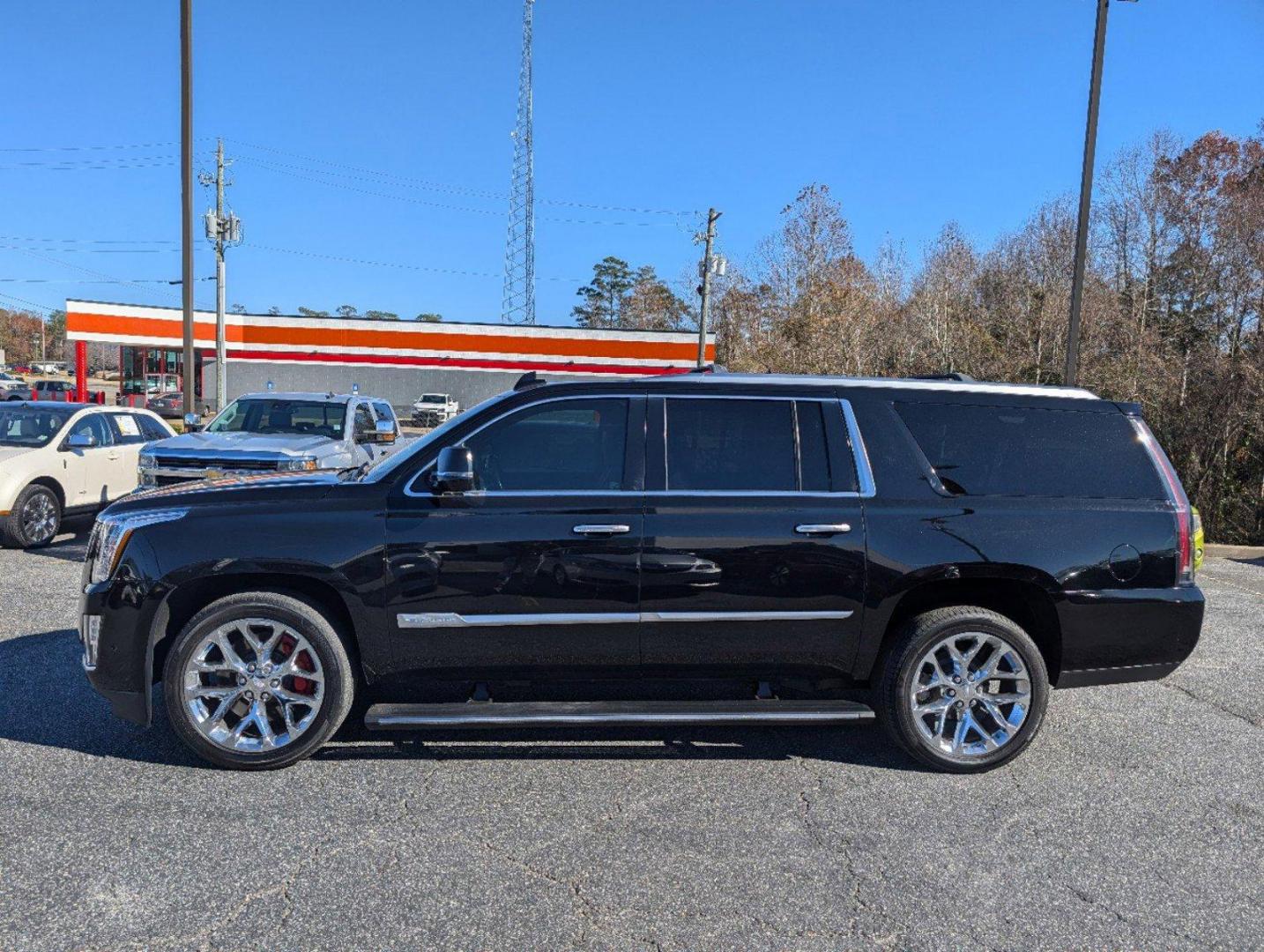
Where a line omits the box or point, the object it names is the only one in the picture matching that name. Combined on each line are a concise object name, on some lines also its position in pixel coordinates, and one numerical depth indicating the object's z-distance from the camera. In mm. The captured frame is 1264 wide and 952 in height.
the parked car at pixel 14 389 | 37931
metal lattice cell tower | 57750
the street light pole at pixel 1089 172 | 15844
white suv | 9766
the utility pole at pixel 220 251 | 31391
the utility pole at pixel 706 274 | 33938
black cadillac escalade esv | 4242
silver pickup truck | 9338
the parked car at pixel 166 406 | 38688
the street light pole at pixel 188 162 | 18656
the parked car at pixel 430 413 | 43375
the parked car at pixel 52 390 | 39094
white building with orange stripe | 46781
